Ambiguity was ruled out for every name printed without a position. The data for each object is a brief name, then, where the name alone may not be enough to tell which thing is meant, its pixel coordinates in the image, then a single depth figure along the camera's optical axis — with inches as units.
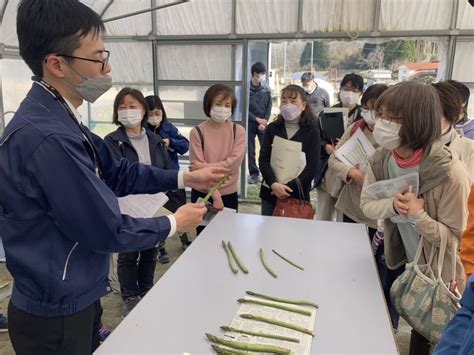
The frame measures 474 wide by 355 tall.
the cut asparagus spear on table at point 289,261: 64.9
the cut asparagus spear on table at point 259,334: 46.2
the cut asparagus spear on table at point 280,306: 51.6
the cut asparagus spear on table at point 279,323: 47.6
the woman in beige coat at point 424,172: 61.2
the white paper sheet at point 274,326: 45.6
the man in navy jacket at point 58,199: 42.3
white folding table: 45.9
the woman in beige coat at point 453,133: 78.7
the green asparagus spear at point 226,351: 43.2
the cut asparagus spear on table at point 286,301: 53.6
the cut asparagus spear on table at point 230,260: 63.0
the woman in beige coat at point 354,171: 100.3
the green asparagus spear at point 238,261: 62.9
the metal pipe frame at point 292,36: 166.6
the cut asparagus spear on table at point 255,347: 44.0
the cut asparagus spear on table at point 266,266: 62.0
